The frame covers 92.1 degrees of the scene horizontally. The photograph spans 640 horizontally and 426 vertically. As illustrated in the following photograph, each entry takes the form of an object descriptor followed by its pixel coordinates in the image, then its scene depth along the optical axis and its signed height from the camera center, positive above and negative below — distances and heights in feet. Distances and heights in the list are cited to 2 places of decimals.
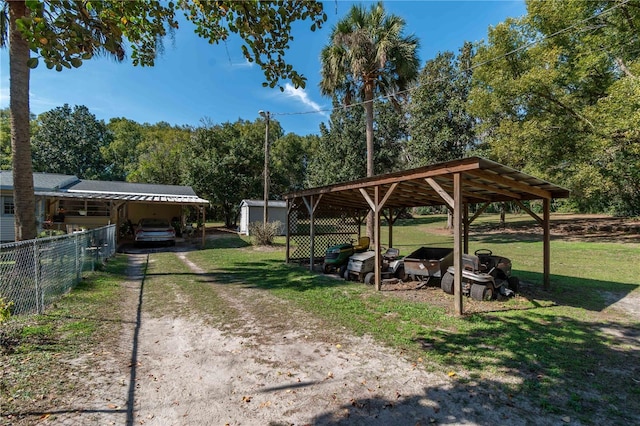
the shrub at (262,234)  51.21 -3.49
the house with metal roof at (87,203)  45.34 +1.99
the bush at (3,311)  11.19 -3.55
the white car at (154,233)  47.88 -2.92
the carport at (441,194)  16.93 +1.61
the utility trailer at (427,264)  22.59 -3.88
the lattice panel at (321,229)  39.14 -2.22
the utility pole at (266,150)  53.26 +11.49
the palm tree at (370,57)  42.52 +21.85
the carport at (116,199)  44.06 +2.40
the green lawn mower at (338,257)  29.86 -4.27
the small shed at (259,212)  70.90 +0.29
